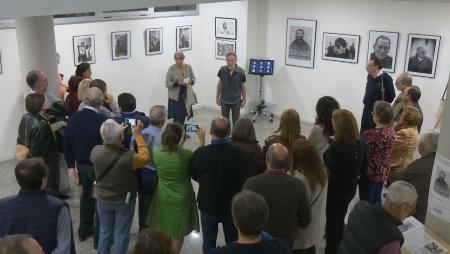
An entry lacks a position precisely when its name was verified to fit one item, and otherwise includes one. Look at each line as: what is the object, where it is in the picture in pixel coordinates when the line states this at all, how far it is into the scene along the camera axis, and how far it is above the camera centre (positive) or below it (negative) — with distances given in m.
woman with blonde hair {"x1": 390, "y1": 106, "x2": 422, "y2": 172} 5.40 -1.06
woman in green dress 4.26 -1.42
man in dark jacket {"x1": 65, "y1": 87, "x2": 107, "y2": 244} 4.95 -1.02
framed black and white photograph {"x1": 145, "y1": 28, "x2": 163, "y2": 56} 9.96 +0.04
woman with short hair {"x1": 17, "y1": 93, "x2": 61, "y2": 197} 5.27 -1.03
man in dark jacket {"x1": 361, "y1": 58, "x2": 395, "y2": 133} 7.66 -0.68
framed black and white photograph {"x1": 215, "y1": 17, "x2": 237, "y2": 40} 10.59 +0.37
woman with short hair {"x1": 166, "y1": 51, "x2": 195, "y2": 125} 8.65 -0.86
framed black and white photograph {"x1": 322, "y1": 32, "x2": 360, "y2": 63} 9.62 -0.02
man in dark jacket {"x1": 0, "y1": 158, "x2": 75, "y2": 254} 3.26 -1.19
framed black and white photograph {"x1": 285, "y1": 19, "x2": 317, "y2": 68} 10.11 +0.07
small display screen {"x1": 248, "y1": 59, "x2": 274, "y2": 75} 10.41 -0.48
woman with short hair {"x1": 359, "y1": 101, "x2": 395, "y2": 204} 4.90 -1.03
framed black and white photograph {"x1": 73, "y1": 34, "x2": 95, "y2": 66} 8.75 -0.14
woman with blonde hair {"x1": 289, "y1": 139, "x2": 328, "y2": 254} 3.94 -1.10
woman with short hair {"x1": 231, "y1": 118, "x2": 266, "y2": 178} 4.37 -0.94
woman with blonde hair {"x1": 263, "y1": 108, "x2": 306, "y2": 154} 4.57 -0.84
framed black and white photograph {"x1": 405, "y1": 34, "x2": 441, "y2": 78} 8.71 -0.13
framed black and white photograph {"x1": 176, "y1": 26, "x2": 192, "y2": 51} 10.56 +0.13
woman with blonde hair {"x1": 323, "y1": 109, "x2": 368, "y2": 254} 4.44 -1.11
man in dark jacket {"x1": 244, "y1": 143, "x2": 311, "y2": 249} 3.59 -1.13
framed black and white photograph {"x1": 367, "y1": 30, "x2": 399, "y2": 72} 9.14 -0.01
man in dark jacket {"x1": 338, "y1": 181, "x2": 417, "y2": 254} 3.17 -1.22
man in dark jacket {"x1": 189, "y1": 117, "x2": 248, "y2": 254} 4.13 -1.15
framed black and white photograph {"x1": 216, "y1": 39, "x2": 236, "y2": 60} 10.74 -0.07
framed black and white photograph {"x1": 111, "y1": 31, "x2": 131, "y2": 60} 9.38 -0.05
